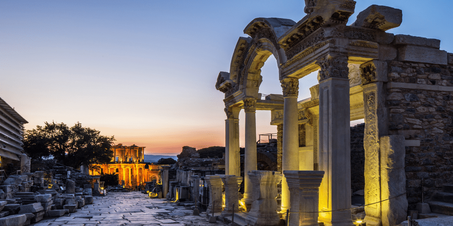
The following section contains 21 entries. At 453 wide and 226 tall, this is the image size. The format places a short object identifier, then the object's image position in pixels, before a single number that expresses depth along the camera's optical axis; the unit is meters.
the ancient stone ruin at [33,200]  11.17
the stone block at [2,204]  10.45
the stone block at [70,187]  22.28
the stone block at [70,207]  14.90
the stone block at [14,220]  9.59
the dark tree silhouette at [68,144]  42.94
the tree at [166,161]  82.06
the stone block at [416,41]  8.72
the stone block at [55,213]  13.54
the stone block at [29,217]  11.41
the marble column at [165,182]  25.67
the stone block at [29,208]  11.73
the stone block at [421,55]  8.79
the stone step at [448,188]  8.65
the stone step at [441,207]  7.87
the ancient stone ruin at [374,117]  8.12
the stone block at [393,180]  8.09
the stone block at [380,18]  8.23
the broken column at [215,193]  12.66
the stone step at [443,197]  8.35
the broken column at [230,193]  11.81
